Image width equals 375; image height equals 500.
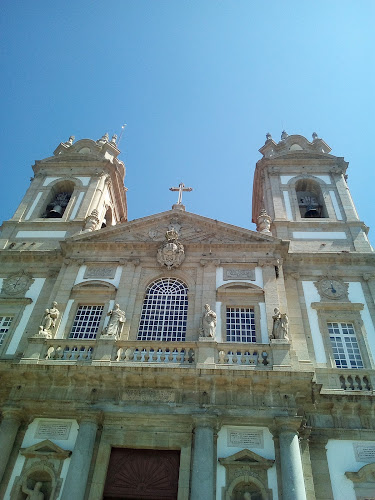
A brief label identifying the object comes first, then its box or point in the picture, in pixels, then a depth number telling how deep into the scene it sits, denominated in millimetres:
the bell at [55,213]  23625
